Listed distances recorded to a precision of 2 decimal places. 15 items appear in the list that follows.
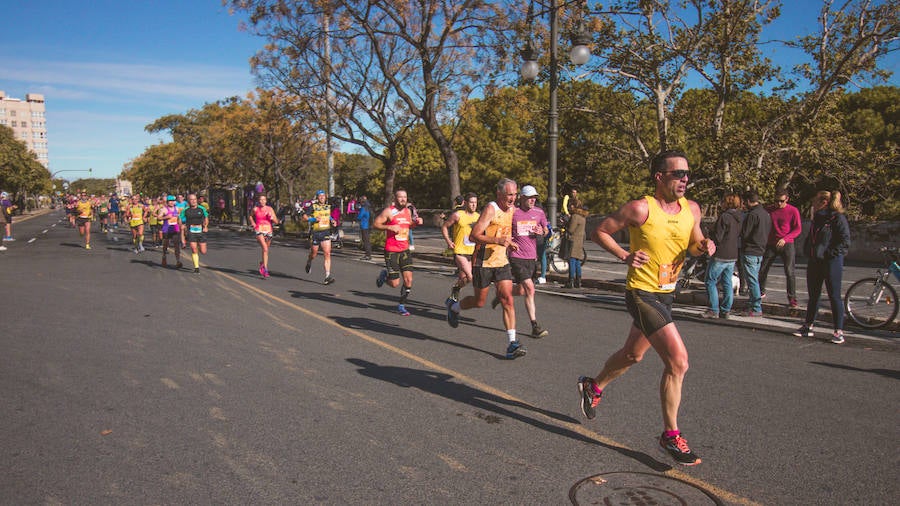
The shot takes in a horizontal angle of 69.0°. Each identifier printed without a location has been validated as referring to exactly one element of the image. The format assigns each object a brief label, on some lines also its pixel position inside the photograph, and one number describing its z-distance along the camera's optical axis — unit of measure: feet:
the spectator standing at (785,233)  31.27
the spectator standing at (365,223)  65.67
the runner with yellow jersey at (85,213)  74.90
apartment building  620.08
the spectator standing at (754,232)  29.89
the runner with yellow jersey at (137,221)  69.51
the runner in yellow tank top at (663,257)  13.48
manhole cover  11.72
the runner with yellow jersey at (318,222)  45.32
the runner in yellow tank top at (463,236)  30.12
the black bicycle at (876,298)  27.53
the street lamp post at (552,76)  48.73
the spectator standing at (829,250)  24.85
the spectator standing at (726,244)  29.94
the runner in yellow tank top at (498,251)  22.69
